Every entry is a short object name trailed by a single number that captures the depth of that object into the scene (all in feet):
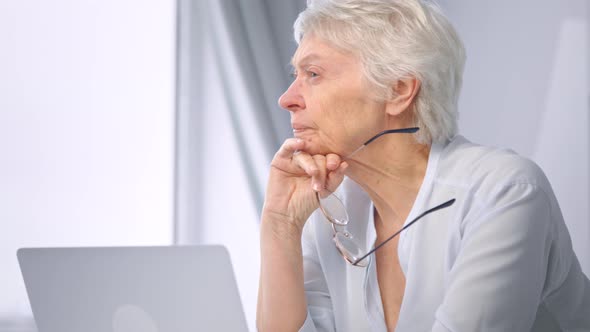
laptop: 7.35
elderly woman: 8.03
